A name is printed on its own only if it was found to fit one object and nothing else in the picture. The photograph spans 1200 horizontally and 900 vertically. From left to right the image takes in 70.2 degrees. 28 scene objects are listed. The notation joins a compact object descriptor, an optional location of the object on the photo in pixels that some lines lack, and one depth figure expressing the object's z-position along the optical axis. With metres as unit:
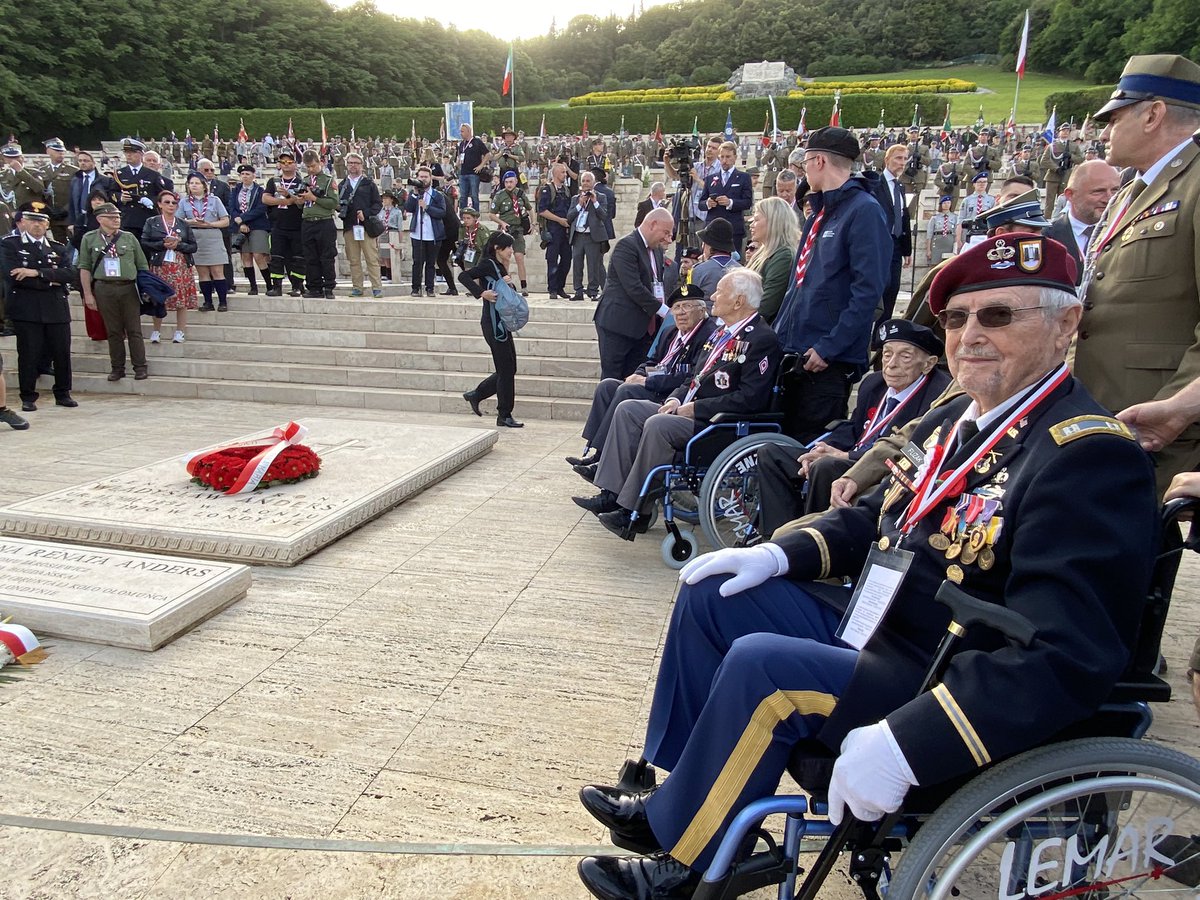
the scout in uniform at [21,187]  12.27
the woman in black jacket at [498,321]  7.43
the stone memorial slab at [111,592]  3.48
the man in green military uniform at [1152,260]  2.49
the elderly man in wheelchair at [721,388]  4.35
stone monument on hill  52.81
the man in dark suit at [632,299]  6.43
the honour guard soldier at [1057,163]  15.80
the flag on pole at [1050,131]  19.57
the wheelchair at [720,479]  4.19
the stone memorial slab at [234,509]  4.52
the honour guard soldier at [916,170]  17.28
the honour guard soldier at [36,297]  8.18
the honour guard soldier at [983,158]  18.70
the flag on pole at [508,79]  23.48
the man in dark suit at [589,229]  11.03
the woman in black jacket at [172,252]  9.84
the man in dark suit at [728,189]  10.38
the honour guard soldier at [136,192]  10.36
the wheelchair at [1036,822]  1.55
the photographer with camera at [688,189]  10.98
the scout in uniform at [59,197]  12.29
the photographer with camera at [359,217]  11.27
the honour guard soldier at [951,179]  16.64
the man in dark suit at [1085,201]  4.41
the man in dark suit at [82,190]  10.62
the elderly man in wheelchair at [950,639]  1.56
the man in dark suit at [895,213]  6.18
